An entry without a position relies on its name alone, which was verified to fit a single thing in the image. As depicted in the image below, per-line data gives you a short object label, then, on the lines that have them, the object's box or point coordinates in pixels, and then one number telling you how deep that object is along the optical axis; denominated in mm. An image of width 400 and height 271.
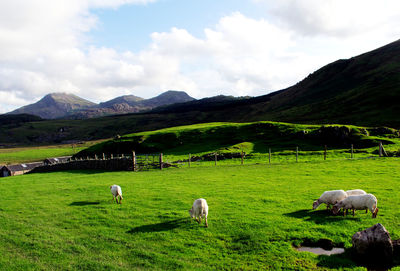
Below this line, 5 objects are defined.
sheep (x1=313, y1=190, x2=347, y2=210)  16750
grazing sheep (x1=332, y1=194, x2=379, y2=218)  15047
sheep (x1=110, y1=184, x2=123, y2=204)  21094
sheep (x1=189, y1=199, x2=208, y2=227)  15266
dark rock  10969
